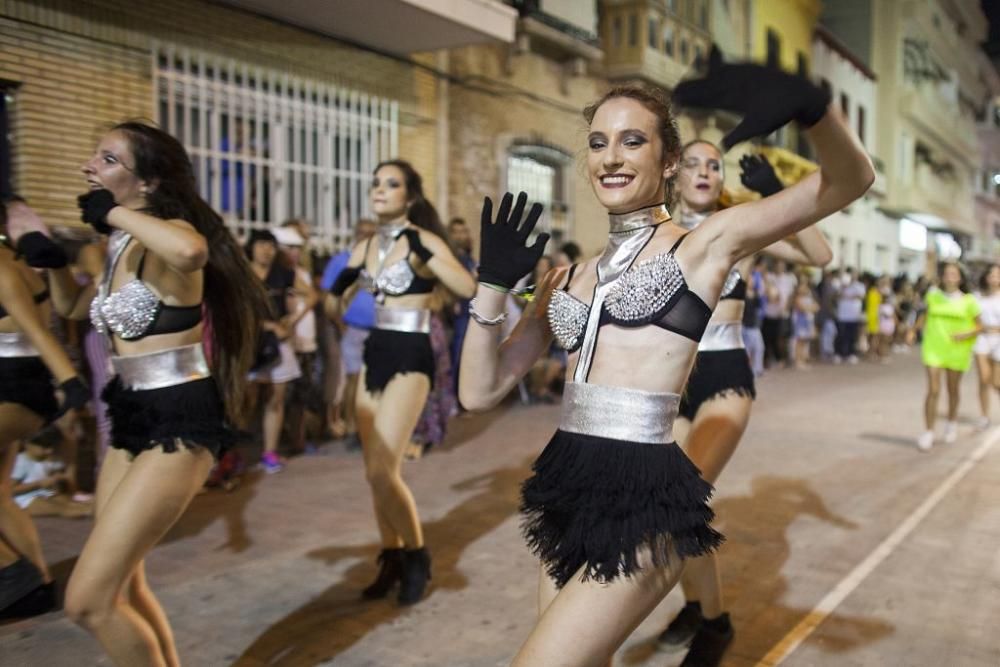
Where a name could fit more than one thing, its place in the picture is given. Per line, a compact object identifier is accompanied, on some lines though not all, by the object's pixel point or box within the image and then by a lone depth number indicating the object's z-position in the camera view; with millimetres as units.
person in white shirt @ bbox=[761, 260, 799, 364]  15211
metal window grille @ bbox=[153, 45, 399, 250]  8875
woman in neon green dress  8188
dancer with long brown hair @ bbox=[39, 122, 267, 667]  2496
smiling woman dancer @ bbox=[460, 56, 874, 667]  1923
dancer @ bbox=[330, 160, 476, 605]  4023
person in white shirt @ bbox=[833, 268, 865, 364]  17438
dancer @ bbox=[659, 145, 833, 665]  3361
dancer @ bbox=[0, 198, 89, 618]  3541
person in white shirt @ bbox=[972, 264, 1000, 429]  8453
